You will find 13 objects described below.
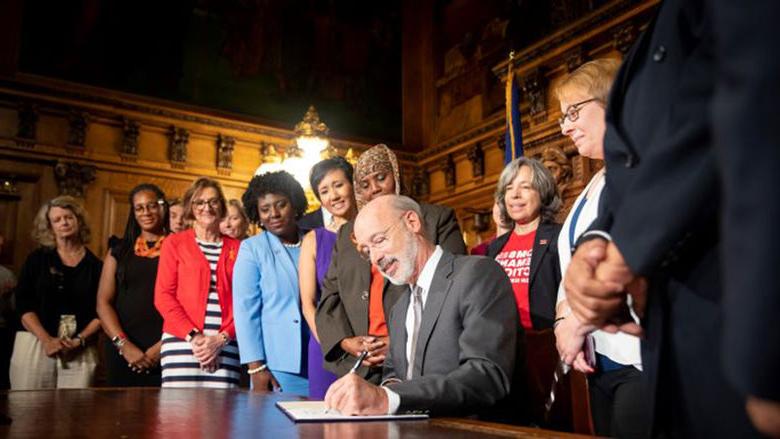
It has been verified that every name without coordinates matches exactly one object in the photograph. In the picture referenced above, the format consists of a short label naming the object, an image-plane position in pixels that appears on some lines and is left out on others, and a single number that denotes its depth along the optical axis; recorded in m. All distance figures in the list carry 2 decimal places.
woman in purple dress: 3.07
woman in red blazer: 3.43
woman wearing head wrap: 2.70
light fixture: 6.76
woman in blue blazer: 3.28
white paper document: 1.50
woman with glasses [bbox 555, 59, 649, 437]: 1.72
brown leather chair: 2.05
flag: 5.14
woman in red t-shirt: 2.91
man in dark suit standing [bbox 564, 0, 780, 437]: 0.60
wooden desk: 1.33
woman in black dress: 3.92
